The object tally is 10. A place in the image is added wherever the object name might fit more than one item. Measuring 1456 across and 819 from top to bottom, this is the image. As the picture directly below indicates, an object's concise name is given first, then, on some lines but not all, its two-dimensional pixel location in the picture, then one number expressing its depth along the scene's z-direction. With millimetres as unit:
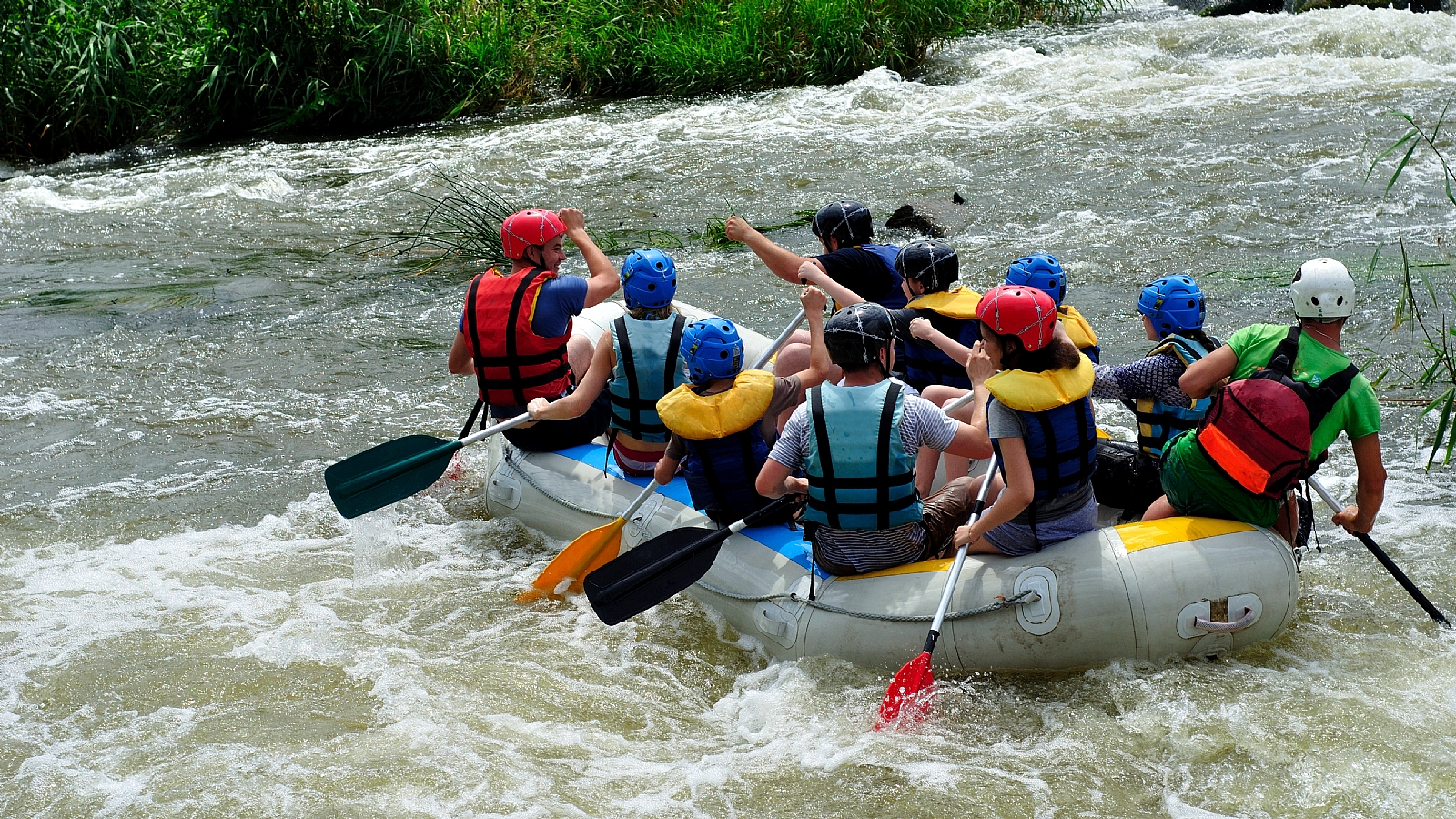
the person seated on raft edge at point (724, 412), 8336
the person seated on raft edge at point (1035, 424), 7359
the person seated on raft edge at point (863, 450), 7629
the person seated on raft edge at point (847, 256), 10422
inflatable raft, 7590
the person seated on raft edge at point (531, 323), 10586
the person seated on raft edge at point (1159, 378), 8391
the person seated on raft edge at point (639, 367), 9523
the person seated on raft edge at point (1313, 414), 7230
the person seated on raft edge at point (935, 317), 9406
